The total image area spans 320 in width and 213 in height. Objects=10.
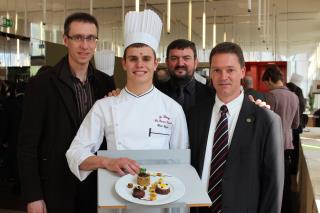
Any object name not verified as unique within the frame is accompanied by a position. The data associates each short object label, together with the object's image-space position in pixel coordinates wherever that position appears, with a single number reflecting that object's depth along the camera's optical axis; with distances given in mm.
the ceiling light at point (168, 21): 3944
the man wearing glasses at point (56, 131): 1616
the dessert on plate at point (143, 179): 1096
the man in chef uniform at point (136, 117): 1348
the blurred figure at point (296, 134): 4611
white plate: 1012
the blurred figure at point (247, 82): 4113
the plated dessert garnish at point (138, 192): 1031
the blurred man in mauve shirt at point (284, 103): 3941
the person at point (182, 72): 2123
